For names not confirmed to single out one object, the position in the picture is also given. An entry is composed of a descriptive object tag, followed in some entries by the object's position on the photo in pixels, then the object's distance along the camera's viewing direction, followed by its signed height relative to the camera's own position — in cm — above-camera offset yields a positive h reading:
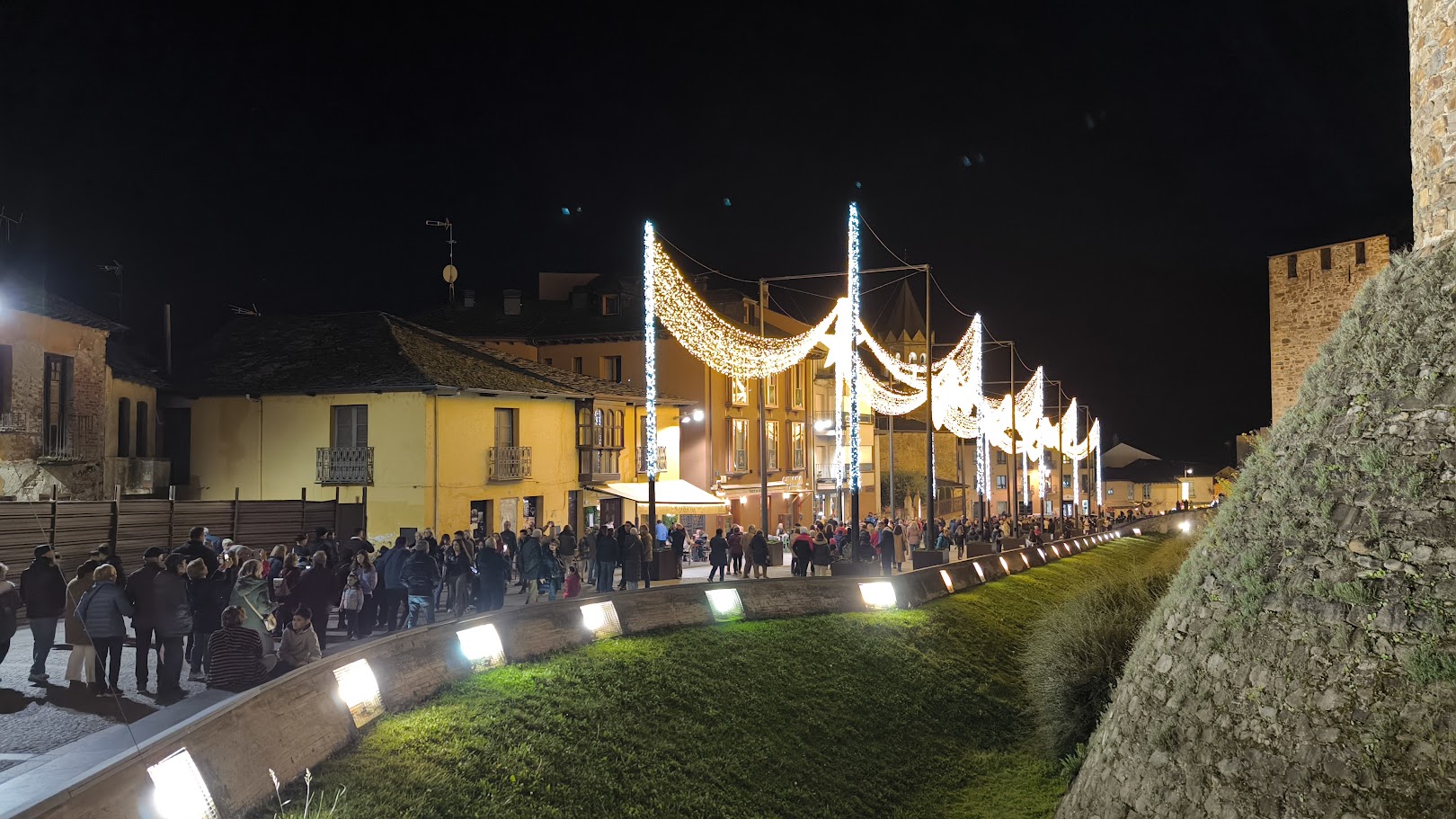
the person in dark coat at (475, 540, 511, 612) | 1670 -211
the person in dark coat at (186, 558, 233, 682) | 1252 -190
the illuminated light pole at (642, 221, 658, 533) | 2212 +242
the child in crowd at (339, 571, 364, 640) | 1503 -227
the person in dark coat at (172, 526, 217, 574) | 1427 -138
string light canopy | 2323 +285
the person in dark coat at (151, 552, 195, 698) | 1159 -196
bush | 1498 -341
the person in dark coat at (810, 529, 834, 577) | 2512 -264
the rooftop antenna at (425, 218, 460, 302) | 4553 +811
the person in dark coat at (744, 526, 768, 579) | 2397 -249
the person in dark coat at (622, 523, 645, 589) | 2111 -224
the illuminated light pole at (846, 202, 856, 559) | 2704 +300
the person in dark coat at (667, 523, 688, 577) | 2431 -220
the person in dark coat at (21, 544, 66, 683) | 1212 -180
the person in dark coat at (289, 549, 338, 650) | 1368 -189
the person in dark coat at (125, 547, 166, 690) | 1156 -176
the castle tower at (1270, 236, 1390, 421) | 3228 +477
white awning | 3195 -148
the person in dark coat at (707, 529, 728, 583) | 2370 -247
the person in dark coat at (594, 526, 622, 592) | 2052 -220
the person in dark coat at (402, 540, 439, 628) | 1584 -200
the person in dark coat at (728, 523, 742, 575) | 2545 -254
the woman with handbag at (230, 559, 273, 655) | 1220 -179
